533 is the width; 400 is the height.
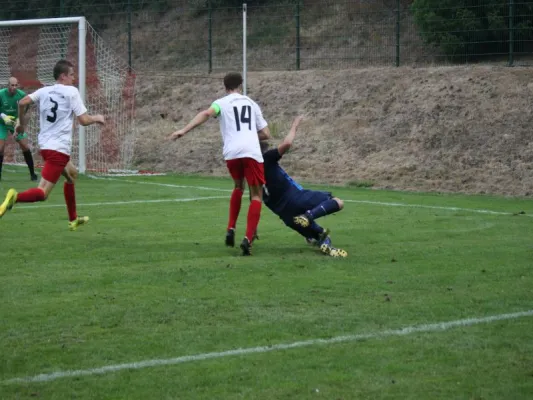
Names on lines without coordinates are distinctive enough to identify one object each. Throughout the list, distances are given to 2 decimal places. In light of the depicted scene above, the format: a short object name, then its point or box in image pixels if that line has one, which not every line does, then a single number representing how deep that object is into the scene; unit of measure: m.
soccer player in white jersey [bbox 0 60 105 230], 12.91
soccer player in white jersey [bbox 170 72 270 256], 11.95
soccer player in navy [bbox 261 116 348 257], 12.02
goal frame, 24.11
